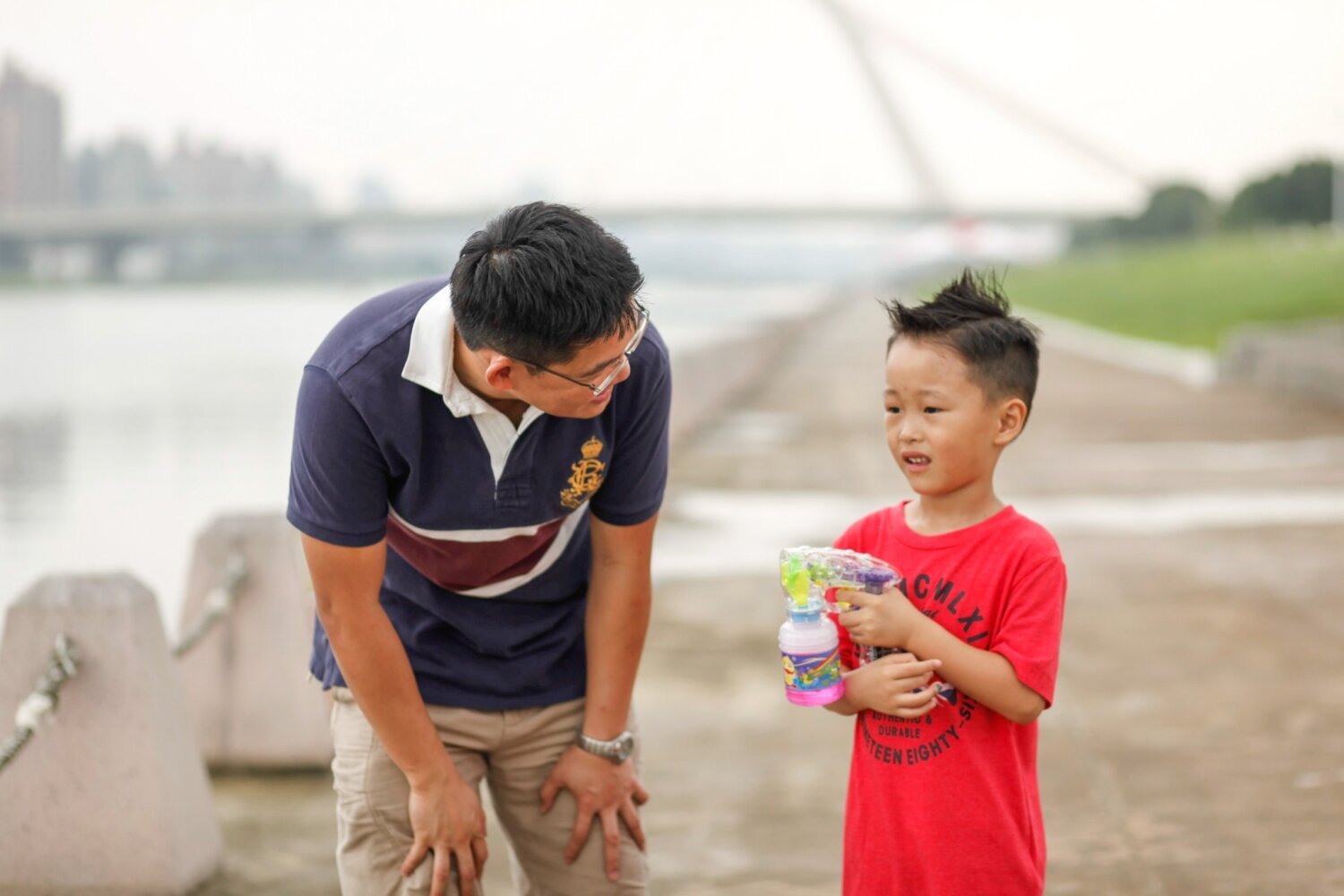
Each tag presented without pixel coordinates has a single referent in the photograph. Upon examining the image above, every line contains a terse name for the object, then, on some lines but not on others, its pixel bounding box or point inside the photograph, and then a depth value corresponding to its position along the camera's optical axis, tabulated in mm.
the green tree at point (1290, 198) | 57469
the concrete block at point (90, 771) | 3531
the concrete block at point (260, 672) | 4484
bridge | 29672
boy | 2352
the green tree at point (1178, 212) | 66812
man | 2303
